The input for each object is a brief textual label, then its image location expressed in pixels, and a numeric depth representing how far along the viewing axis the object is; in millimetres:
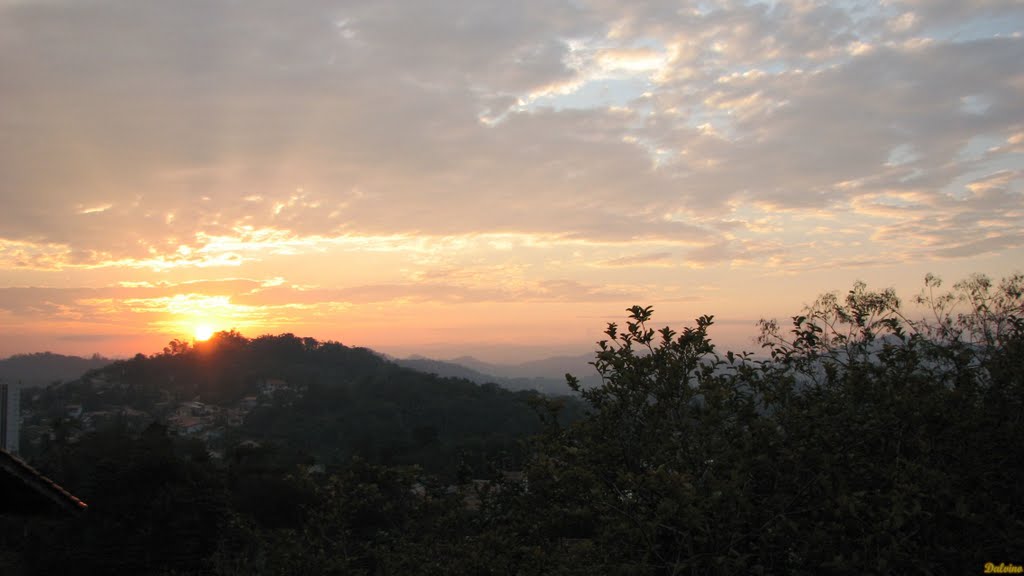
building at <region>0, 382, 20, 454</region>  41188
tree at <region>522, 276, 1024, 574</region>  4855
